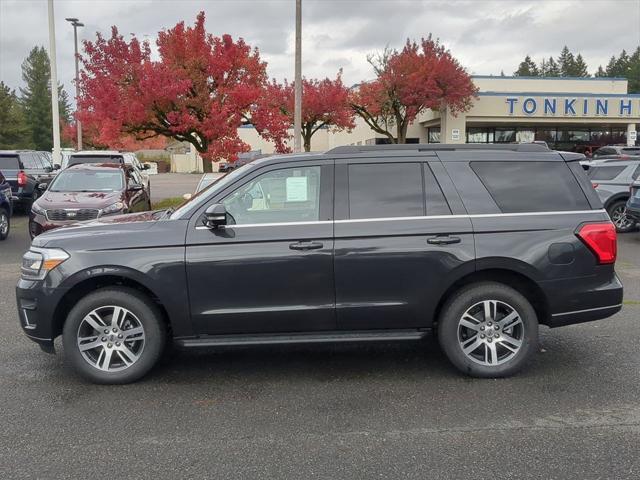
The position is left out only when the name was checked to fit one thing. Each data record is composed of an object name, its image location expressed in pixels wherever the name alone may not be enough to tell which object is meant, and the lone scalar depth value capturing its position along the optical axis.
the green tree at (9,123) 55.28
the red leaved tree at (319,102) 29.84
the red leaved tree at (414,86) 30.30
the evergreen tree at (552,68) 106.25
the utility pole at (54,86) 19.56
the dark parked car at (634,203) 12.32
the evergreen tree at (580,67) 102.94
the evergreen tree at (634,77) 93.06
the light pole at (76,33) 31.44
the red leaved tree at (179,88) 16.08
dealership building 32.41
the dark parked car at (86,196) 10.98
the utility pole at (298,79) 15.65
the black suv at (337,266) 4.71
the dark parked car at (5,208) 13.18
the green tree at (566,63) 104.18
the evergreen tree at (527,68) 108.51
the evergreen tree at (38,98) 75.62
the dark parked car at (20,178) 16.81
